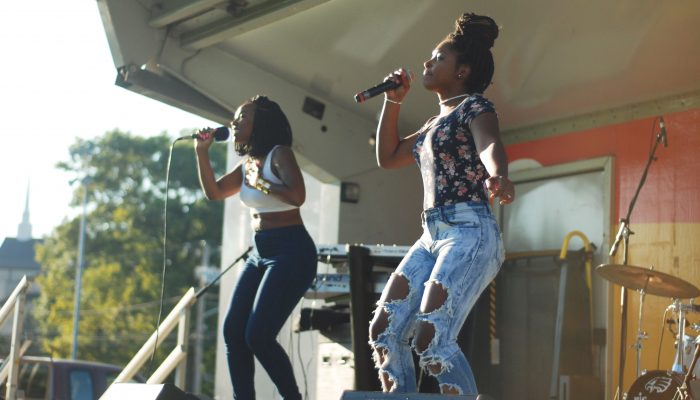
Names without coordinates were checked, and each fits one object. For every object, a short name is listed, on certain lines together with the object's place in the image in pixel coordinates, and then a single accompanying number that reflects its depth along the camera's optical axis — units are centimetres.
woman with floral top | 384
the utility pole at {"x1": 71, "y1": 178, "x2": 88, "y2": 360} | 3925
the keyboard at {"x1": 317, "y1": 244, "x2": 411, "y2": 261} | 669
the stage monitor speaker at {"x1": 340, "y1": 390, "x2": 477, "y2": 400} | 340
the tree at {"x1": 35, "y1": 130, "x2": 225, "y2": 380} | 4466
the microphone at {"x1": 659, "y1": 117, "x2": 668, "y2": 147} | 691
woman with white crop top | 509
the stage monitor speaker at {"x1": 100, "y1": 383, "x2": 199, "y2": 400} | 454
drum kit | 612
